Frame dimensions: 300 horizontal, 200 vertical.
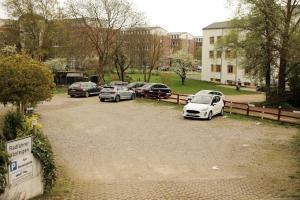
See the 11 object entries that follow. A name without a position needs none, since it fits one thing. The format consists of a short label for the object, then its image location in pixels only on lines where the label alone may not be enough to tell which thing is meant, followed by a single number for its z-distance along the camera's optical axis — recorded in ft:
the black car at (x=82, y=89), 93.14
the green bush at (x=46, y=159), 26.21
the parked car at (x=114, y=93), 83.54
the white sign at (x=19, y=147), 23.38
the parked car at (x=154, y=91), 87.84
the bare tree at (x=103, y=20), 119.58
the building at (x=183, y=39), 338.69
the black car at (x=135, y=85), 94.40
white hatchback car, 60.52
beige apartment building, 150.32
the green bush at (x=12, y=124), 34.59
